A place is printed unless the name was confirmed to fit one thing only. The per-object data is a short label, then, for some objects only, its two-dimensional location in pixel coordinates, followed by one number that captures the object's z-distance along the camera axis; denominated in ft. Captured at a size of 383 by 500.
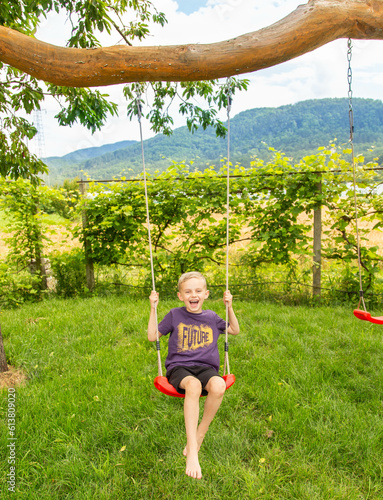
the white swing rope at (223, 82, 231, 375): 7.22
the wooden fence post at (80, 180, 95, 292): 17.71
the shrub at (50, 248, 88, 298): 18.07
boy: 6.29
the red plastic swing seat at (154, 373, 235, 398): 6.35
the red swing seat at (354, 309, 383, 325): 8.04
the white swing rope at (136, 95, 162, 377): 8.16
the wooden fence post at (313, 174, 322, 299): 15.88
